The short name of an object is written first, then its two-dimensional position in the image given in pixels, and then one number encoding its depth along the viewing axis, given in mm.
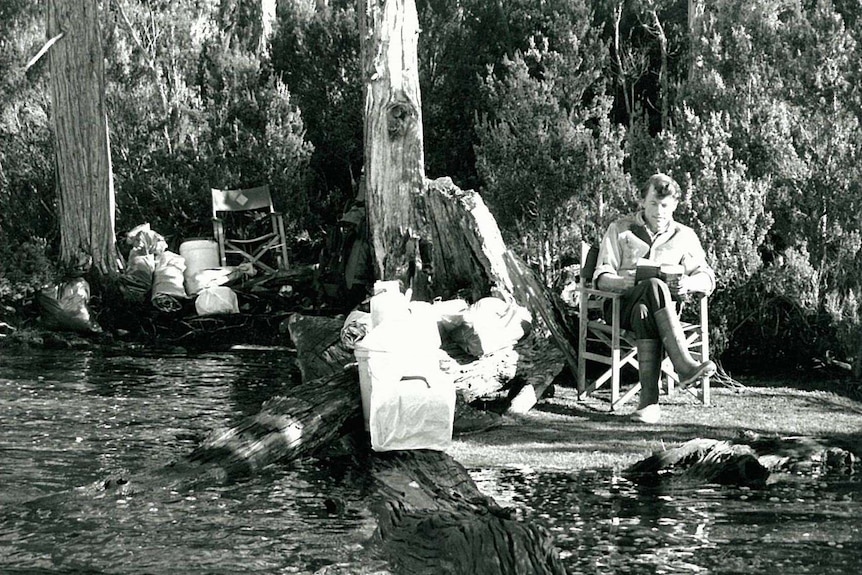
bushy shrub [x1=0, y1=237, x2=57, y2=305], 12945
